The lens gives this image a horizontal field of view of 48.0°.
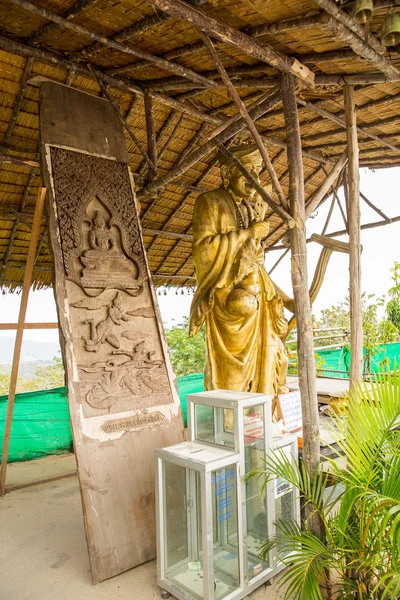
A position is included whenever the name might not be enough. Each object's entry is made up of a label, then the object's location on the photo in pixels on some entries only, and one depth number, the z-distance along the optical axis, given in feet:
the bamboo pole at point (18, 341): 12.34
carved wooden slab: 9.50
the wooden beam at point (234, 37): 8.46
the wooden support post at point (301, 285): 9.87
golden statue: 12.06
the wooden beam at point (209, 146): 12.09
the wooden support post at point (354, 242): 10.38
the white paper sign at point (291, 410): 11.63
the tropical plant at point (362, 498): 6.48
